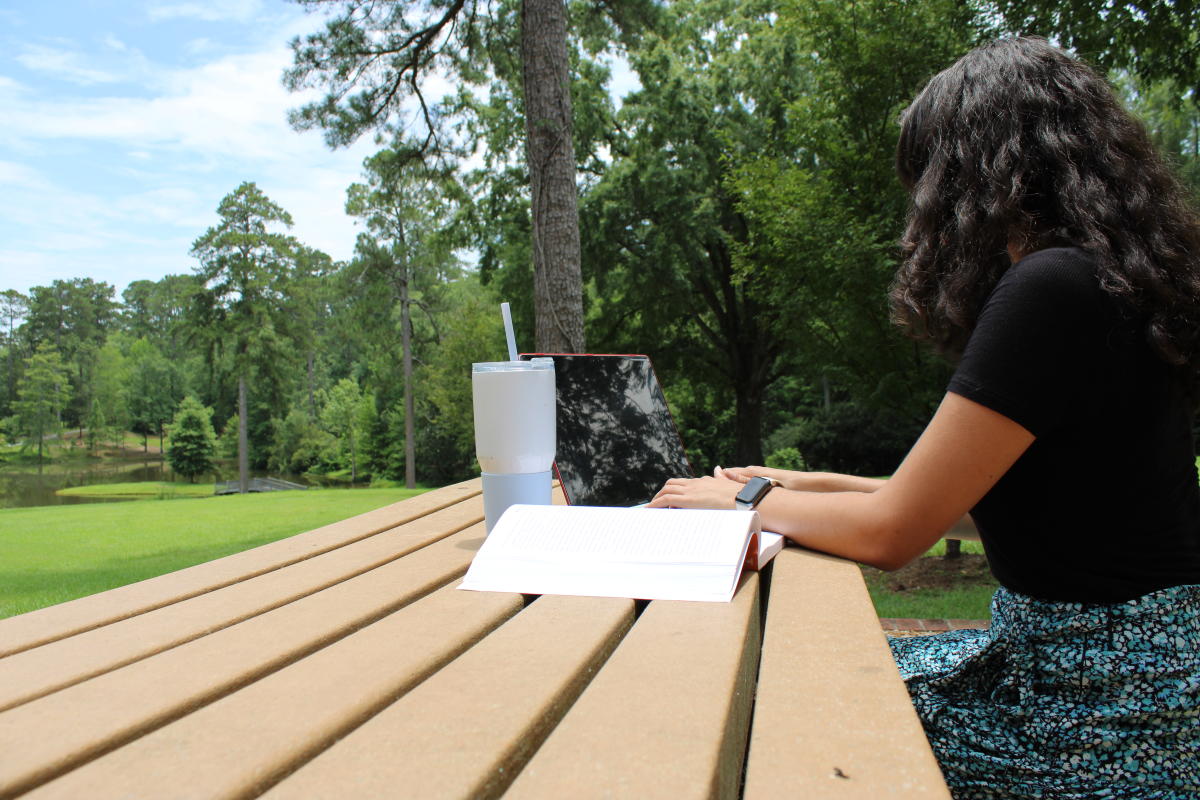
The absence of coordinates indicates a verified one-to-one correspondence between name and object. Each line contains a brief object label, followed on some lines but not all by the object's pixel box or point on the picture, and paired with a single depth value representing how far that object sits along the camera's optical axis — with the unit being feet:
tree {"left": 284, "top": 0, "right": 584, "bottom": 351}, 25.88
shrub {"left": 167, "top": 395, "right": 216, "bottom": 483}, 118.83
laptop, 5.43
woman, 3.31
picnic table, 1.76
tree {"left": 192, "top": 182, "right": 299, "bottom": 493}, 85.46
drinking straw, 4.45
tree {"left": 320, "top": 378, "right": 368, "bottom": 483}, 120.16
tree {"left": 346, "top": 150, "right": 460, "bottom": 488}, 87.97
